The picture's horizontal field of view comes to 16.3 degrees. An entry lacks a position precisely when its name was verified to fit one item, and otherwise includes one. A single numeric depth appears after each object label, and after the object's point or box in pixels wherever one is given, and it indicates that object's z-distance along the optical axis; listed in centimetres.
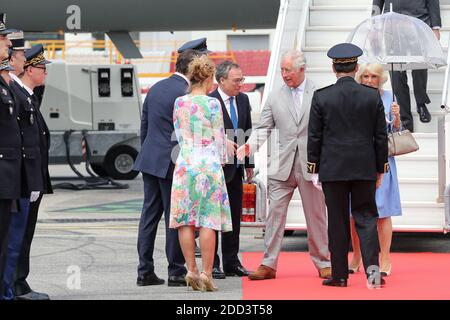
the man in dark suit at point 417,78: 1706
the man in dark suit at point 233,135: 1320
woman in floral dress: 1164
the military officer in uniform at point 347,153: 1177
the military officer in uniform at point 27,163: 1053
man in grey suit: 1281
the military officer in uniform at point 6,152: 987
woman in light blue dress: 1291
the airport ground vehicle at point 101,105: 2941
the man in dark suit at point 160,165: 1223
